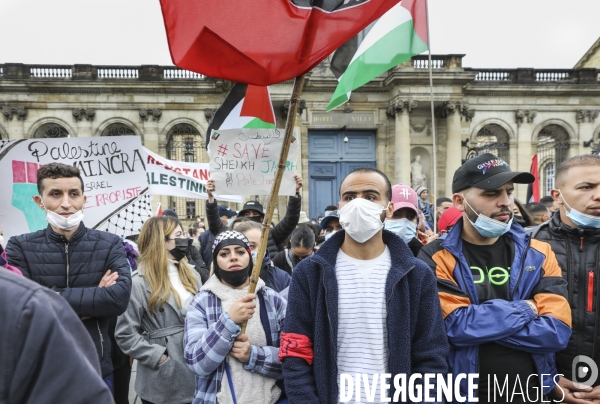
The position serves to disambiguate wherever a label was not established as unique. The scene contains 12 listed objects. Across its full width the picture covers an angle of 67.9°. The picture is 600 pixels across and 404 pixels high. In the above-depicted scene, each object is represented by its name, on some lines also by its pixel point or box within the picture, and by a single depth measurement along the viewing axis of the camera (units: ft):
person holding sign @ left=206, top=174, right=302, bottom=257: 15.48
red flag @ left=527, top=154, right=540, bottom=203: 32.76
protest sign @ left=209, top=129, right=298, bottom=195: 15.14
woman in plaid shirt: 8.19
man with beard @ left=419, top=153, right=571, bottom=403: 7.59
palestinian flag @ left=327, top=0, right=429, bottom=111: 13.98
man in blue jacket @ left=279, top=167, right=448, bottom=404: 7.10
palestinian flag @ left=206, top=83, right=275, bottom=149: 18.38
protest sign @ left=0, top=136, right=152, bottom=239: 15.02
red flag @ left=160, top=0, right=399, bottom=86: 7.36
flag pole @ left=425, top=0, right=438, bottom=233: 16.20
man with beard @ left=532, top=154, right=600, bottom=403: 8.57
